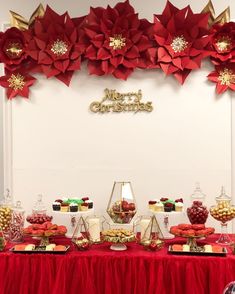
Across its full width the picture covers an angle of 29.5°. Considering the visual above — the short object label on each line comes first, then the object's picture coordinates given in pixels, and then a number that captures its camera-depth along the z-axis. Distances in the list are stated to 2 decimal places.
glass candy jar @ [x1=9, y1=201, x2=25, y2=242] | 2.62
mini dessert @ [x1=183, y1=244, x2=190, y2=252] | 2.34
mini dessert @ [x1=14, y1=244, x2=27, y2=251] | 2.41
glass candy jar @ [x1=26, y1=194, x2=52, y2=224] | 2.73
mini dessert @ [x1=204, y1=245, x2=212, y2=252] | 2.35
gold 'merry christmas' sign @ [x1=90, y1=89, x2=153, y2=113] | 3.03
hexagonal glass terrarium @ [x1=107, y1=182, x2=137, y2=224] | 2.64
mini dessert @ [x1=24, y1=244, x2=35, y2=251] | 2.40
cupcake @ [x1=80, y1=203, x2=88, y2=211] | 2.78
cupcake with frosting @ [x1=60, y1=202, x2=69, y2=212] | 2.75
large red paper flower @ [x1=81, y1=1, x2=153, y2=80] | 2.93
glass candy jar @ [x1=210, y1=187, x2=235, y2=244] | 2.54
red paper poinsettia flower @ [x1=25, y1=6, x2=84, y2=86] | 2.99
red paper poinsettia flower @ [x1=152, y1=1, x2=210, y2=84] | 2.88
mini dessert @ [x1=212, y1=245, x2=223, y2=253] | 2.34
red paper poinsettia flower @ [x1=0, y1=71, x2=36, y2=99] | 3.07
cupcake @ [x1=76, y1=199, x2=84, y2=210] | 2.78
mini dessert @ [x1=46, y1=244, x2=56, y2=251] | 2.40
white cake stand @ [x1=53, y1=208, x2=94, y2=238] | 2.72
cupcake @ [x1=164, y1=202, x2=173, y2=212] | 2.71
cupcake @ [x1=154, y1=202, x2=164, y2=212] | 2.74
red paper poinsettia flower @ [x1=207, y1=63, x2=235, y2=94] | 2.93
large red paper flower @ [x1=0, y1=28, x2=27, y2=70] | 3.04
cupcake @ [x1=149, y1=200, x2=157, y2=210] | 2.77
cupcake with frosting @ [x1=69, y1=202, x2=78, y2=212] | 2.72
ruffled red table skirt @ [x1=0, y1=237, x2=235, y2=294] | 2.25
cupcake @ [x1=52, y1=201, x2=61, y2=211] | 2.76
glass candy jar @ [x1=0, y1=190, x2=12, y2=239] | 2.72
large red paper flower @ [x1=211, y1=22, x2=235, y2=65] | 2.88
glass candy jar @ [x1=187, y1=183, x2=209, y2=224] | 2.67
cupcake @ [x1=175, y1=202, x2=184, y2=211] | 2.73
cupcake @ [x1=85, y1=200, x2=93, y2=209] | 2.80
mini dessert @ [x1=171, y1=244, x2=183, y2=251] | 2.37
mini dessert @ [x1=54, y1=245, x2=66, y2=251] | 2.39
